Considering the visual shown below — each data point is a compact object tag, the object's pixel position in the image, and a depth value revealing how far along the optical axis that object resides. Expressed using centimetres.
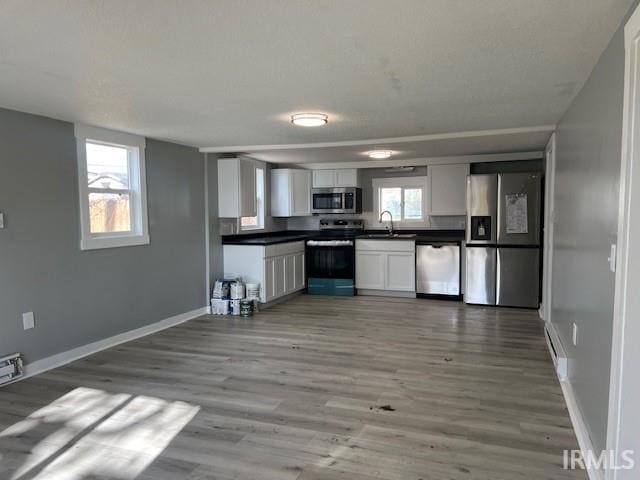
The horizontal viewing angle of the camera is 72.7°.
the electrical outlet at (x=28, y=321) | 351
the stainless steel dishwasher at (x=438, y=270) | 639
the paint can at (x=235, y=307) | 560
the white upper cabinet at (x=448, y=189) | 663
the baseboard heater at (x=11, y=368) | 331
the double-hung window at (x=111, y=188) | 402
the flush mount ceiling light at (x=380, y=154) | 575
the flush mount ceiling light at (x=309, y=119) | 364
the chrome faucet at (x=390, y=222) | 736
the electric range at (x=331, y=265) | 693
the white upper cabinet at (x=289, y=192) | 722
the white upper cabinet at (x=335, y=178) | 725
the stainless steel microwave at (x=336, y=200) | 722
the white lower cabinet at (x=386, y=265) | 666
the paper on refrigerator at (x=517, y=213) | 572
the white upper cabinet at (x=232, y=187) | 583
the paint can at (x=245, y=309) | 554
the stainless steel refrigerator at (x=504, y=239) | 571
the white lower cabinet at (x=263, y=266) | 580
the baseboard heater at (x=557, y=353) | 321
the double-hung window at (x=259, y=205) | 689
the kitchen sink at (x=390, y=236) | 677
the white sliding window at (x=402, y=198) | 721
